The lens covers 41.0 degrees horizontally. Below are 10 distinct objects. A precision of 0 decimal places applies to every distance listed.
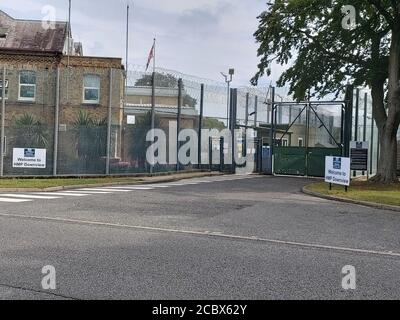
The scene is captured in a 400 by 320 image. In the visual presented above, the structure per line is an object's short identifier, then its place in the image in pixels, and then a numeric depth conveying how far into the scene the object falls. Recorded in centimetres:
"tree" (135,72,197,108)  2595
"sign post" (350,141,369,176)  2359
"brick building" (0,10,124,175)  2269
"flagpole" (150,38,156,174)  2592
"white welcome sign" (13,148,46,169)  2184
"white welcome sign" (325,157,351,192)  1897
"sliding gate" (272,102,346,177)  3216
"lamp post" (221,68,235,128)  3347
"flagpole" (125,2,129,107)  2482
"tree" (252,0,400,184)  2405
